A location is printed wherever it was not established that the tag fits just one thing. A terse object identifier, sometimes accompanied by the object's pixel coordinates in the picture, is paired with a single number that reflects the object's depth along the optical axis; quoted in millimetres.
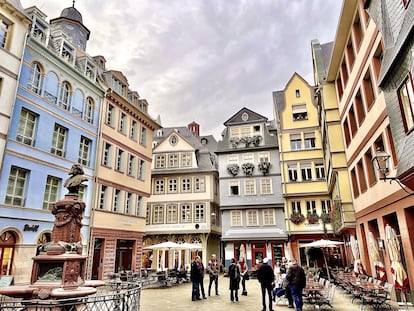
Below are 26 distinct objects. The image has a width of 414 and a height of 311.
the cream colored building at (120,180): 20125
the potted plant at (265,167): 29788
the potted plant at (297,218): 27312
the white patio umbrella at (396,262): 9750
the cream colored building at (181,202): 32500
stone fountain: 7762
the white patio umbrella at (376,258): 12290
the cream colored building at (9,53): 14008
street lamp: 8562
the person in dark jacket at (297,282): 9477
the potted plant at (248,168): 30391
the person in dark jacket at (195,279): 13578
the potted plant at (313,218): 26781
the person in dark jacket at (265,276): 10794
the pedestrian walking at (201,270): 13752
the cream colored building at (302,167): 27266
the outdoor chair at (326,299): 10500
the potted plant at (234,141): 31781
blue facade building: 14406
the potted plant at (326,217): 25575
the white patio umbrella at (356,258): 15148
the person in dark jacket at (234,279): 13031
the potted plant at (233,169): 30781
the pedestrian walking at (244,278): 14894
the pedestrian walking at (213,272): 14938
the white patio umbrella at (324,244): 17656
